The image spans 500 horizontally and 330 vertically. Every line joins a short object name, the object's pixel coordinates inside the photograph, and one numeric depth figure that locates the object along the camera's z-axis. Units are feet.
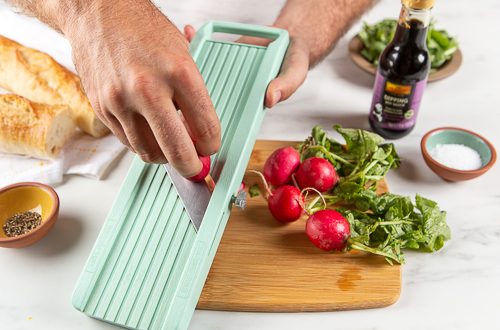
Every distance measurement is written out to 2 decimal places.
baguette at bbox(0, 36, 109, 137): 2.36
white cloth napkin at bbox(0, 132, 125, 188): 2.25
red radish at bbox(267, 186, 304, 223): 2.02
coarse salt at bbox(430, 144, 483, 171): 2.15
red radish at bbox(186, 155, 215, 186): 1.88
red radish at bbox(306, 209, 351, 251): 1.93
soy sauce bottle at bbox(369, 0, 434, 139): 2.09
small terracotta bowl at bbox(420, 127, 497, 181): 2.12
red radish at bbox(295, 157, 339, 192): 2.10
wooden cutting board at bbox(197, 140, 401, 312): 1.87
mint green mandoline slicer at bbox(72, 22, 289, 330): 1.80
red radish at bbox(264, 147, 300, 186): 2.14
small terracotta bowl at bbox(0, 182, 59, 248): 2.01
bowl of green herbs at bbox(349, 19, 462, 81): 2.57
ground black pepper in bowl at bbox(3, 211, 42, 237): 2.02
